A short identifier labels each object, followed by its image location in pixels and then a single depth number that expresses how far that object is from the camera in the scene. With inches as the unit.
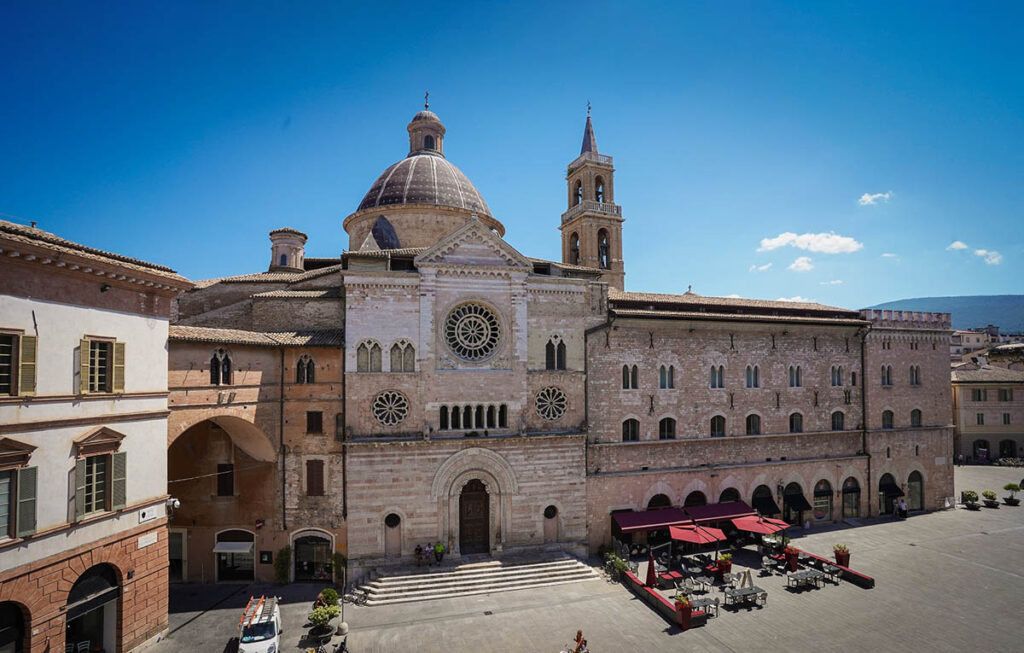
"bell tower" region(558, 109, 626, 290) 1566.2
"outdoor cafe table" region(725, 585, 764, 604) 812.0
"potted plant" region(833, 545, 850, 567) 945.9
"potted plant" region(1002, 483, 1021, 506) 1397.6
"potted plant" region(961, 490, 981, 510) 1357.0
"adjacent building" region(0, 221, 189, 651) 518.0
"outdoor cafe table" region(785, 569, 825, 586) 887.7
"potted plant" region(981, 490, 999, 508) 1375.5
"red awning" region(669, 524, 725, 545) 938.5
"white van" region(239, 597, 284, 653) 652.7
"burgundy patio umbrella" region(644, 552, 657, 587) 872.3
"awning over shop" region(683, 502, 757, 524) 1050.1
